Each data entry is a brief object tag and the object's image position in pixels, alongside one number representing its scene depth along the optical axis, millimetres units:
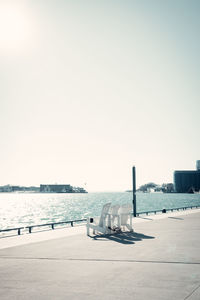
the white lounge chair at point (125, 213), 14500
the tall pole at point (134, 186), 24902
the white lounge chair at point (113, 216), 14181
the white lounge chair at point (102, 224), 13805
